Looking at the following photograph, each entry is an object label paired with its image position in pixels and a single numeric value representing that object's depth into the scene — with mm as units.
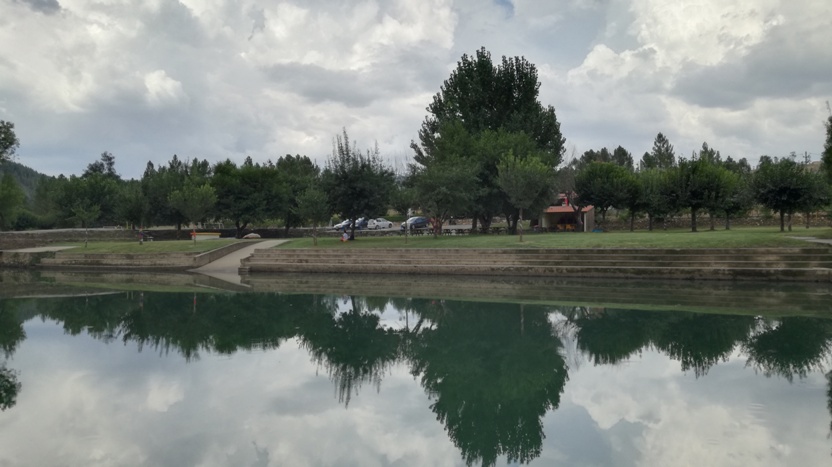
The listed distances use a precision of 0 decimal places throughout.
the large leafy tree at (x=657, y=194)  39344
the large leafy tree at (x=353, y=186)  34875
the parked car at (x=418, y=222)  58738
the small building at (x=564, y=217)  52094
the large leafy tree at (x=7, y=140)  51812
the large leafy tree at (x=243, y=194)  47375
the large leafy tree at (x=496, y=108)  42438
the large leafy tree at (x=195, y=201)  41688
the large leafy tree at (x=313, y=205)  33406
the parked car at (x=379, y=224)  60156
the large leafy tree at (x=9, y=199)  54847
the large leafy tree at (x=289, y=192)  48575
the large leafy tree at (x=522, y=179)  31719
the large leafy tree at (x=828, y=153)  28406
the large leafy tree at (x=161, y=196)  52344
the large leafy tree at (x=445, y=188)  33562
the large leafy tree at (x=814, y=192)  31391
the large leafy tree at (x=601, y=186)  48328
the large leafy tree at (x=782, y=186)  31594
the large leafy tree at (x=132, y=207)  48406
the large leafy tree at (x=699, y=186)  38000
